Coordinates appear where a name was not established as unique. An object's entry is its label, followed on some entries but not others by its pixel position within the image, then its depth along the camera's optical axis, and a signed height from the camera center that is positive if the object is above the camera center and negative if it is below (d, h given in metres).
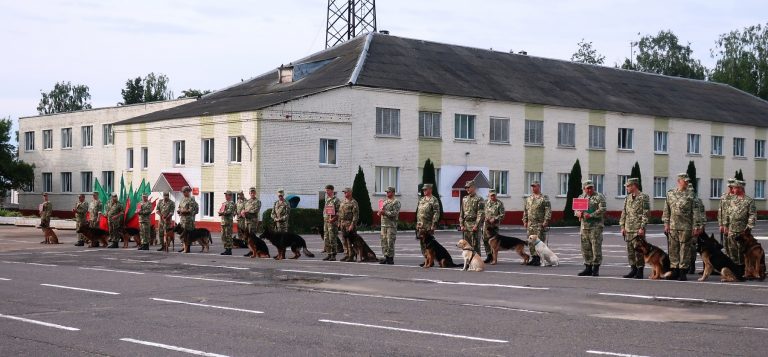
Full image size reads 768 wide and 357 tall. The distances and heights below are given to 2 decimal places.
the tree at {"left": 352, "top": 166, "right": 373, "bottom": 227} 48.97 -1.00
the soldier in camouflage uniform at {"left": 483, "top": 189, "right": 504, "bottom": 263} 23.91 -0.92
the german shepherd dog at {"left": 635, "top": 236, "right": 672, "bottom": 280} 19.22 -1.56
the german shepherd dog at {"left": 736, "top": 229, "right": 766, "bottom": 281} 19.02 -1.47
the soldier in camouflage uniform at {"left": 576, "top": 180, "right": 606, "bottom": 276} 20.58 -1.11
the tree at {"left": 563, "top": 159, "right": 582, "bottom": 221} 58.78 -0.27
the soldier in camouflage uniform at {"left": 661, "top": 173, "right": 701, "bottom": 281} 18.92 -0.85
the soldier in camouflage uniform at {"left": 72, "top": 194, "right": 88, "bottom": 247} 36.09 -1.24
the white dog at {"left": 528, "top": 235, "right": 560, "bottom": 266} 23.36 -1.71
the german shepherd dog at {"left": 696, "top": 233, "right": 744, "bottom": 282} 18.59 -1.52
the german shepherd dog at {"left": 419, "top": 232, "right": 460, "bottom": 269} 23.25 -1.76
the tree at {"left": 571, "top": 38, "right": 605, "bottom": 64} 105.38 +12.87
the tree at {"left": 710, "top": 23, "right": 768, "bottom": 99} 95.62 +11.25
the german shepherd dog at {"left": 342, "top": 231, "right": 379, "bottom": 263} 25.52 -1.80
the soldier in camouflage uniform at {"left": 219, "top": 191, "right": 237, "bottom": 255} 30.00 -1.28
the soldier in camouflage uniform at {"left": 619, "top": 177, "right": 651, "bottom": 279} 19.59 -0.82
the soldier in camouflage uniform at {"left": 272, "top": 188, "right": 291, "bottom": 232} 28.64 -1.08
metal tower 64.19 +10.32
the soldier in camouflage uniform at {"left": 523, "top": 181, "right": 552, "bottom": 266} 23.48 -0.88
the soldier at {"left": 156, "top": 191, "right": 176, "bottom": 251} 31.09 -1.13
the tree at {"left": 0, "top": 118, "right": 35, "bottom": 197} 71.00 +0.50
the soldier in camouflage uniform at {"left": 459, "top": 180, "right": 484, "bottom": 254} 23.64 -0.90
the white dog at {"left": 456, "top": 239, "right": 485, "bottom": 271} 22.00 -1.77
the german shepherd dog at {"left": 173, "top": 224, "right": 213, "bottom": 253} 30.19 -1.81
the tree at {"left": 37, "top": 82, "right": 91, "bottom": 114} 131.25 +10.24
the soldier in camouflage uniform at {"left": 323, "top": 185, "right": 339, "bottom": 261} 26.55 -1.21
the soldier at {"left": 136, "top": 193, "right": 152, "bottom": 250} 31.89 -1.47
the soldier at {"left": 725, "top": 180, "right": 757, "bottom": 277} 19.17 -0.72
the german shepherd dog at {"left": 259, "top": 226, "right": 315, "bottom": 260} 26.72 -1.71
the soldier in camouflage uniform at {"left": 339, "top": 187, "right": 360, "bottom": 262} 25.56 -1.09
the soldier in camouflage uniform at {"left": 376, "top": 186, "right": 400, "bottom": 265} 24.38 -1.08
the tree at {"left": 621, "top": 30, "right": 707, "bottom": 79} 101.69 +12.19
